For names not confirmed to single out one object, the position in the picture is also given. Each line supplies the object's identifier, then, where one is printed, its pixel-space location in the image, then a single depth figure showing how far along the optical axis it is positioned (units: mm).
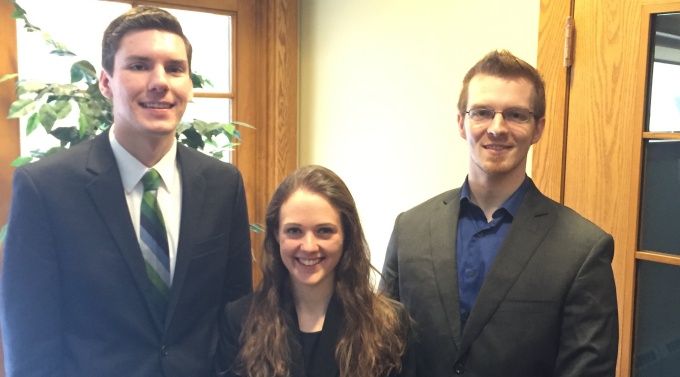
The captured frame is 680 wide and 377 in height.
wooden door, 1582
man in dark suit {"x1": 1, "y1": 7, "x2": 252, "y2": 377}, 1238
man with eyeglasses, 1206
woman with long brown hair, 1291
